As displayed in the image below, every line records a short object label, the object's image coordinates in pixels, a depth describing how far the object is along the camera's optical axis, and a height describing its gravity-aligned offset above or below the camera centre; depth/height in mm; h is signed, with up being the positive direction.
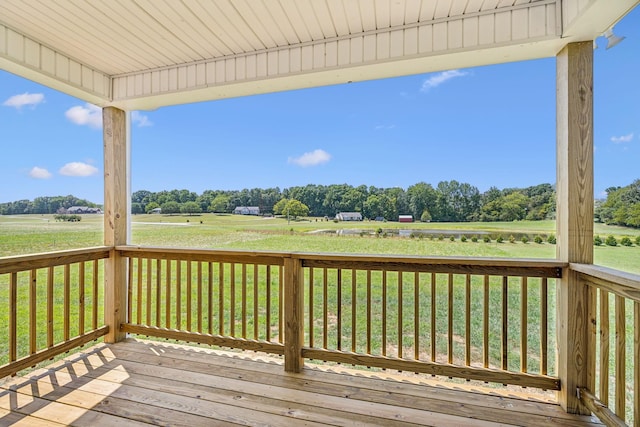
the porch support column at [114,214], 3016 +4
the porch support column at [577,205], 1907 +50
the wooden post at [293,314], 2438 -807
